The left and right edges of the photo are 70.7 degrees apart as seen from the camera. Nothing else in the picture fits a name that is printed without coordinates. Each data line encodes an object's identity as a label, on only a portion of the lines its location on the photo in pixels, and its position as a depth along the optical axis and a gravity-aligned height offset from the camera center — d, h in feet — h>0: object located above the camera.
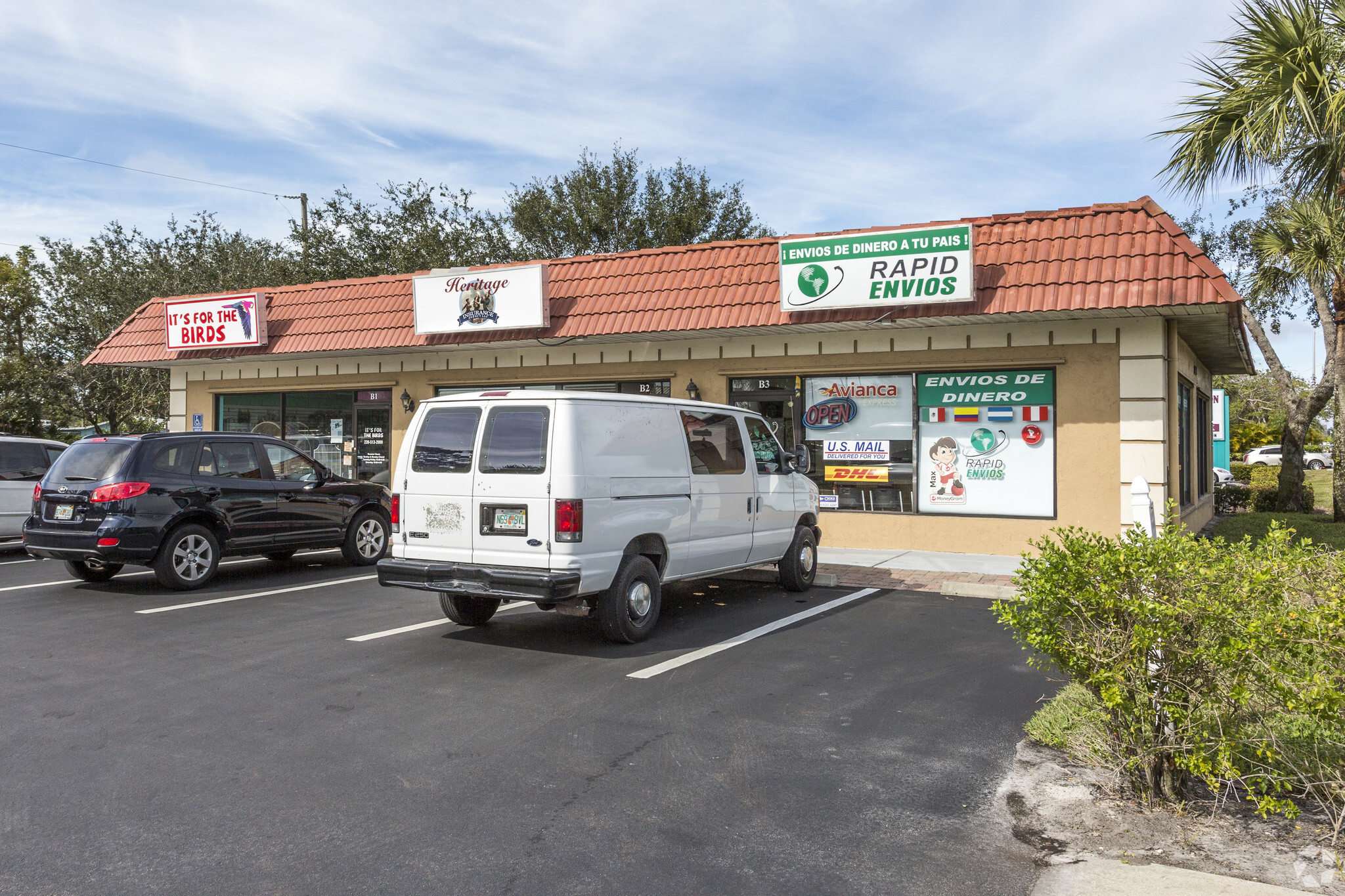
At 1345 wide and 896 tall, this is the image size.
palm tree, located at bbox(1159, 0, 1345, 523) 33.91 +13.22
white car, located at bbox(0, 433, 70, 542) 44.62 -0.62
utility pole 108.88 +28.48
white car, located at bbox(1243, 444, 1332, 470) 161.58 +0.23
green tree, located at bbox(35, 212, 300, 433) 96.94 +16.89
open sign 45.60 +2.31
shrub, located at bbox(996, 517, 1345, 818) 12.26 -2.57
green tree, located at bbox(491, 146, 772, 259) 115.85 +30.50
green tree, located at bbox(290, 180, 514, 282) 109.40 +25.97
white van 23.44 -1.12
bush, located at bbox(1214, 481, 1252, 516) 70.44 -2.88
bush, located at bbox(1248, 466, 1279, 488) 83.05 -1.46
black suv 32.73 -1.56
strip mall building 38.86 +5.85
